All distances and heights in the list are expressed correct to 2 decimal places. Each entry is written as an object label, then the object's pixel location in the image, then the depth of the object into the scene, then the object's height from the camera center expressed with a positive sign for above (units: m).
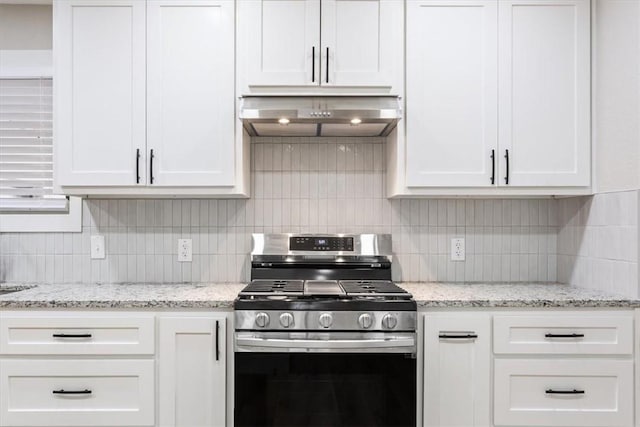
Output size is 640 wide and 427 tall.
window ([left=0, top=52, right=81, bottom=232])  2.47 +0.30
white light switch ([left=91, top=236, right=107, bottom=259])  2.46 -0.20
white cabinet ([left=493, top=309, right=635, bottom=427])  1.90 -0.64
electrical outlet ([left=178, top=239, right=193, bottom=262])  2.46 -0.19
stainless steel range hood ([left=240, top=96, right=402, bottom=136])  1.99 +0.44
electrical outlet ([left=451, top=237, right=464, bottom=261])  2.48 -0.20
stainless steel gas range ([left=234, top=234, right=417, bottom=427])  1.84 -0.59
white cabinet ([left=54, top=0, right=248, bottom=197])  2.11 +0.63
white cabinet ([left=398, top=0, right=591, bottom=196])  2.12 +0.55
